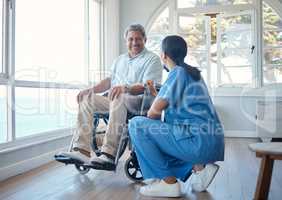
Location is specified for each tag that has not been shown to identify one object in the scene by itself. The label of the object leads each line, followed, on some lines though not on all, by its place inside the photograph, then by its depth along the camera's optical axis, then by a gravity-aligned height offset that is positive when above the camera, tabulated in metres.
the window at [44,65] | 2.84 +0.41
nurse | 2.04 -0.16
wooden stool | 1.84 -0.35
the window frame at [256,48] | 5.22 +0.84
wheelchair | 2.33 -0.37
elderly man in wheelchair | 2.33 -0.01
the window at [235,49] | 5.30 +0.85
